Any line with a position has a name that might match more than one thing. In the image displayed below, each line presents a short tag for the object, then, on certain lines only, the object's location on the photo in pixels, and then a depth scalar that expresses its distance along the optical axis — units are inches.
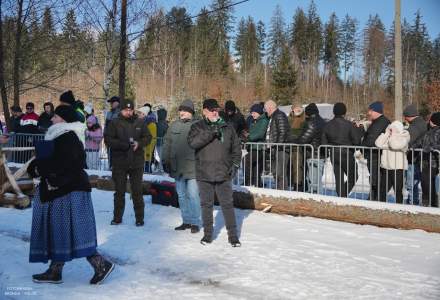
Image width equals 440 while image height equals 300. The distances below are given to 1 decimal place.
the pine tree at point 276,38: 3006.9
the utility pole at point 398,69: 542.6
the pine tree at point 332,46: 2933.1
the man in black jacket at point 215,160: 258.7
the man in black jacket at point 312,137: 354.3
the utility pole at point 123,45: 604.8
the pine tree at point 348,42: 2994.6
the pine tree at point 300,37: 2942.9
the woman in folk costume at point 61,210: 191.9
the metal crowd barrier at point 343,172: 319.9
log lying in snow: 300.9
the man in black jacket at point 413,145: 324.5
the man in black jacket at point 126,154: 304.7
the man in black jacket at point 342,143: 346.6
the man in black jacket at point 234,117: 406.3
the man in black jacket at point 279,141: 369.4
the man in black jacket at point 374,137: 332.5
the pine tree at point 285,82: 1888.5
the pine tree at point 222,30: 2746.8
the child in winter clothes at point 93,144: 519.5
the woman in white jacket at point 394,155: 315.9
